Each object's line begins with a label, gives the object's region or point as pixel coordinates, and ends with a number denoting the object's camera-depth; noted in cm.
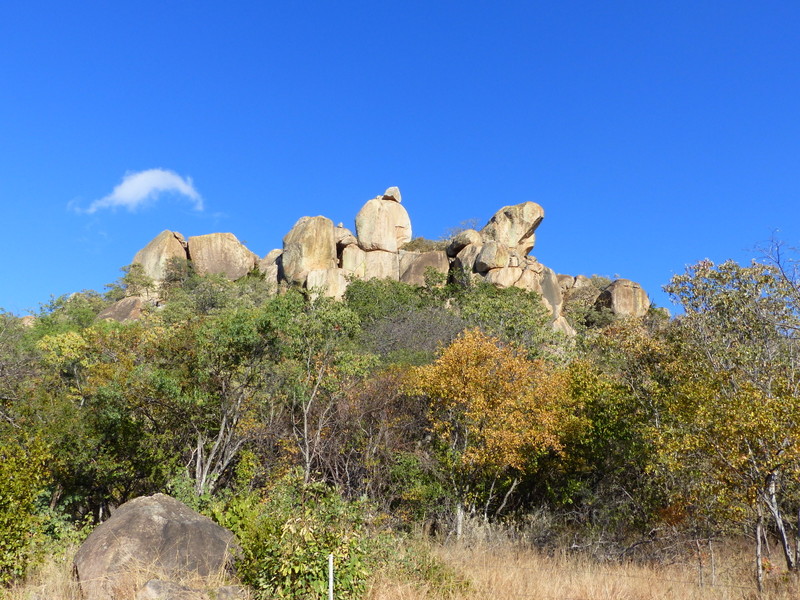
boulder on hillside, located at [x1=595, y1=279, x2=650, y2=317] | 4656
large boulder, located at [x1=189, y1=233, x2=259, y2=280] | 4844
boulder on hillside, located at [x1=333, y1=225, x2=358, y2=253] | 4731
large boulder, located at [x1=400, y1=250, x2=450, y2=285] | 4381
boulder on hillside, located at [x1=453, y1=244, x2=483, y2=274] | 4244
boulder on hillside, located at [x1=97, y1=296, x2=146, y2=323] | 3633
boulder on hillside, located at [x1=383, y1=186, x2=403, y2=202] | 5097
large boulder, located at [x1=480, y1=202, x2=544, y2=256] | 4528
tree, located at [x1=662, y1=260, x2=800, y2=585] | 920
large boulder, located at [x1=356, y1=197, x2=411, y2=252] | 4797
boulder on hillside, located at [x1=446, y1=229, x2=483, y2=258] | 4484
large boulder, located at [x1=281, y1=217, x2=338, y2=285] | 4472
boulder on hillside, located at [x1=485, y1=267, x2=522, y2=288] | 4125
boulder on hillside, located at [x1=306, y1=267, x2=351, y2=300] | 4200
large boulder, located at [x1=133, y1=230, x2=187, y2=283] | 4747
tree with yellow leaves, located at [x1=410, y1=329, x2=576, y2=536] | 1417
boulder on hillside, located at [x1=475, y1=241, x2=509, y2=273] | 4141
